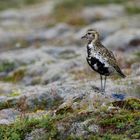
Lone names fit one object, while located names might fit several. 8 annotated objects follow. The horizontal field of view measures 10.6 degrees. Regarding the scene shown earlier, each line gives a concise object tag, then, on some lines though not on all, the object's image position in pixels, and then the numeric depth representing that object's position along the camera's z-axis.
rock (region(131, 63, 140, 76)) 25.01
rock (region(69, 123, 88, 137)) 17.38
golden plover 20.75
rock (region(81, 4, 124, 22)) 52.12
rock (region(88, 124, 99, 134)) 17.36
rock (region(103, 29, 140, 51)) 37.59
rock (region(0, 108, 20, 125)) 19.14
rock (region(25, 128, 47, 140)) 17.70
